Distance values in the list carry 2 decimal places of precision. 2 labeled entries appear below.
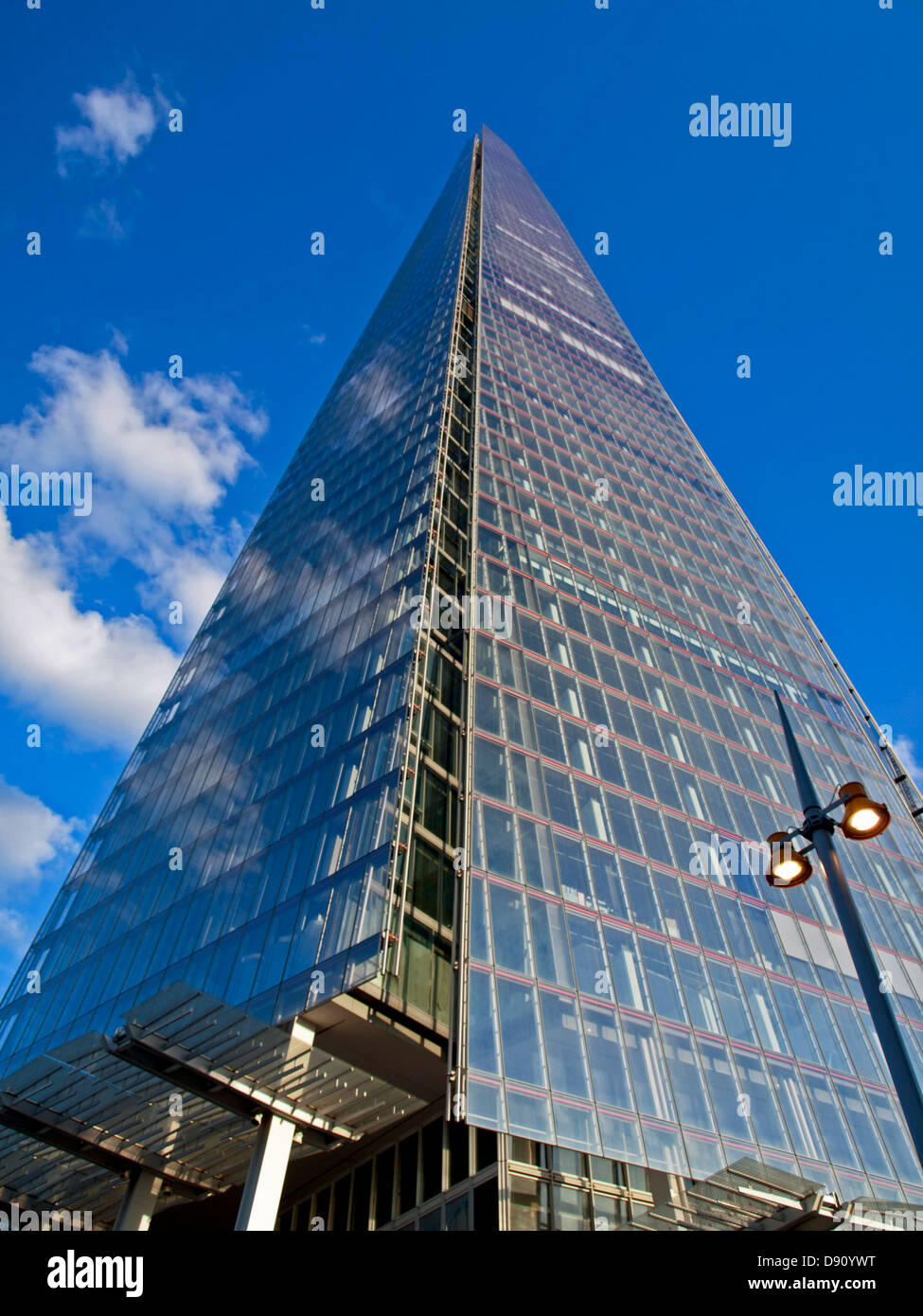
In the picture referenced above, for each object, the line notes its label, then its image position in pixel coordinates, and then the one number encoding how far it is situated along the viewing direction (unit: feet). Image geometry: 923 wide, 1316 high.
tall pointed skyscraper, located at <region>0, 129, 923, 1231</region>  64.59
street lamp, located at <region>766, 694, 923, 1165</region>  28.68
